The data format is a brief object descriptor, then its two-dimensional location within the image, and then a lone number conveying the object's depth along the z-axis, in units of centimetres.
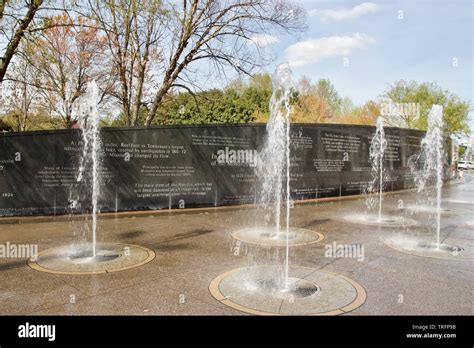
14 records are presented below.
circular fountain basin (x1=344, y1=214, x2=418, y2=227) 1015
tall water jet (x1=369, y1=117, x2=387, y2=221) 1809
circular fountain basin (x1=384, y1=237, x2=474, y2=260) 689
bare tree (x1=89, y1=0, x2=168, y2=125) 1354
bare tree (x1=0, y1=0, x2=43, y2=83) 1045
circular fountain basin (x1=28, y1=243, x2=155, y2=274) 580
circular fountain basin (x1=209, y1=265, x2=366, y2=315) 436
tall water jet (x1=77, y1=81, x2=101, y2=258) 1070
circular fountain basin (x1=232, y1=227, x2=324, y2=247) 782
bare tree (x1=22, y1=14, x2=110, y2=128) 2142
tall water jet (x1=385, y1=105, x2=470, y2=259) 719
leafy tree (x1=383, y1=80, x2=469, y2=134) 4097
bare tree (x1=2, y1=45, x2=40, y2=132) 2631
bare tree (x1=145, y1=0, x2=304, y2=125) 1572
